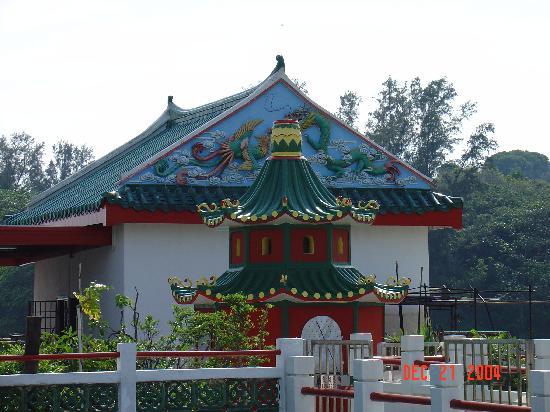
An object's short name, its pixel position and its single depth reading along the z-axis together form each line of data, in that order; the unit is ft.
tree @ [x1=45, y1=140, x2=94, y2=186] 339.77
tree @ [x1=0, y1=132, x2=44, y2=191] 324.19
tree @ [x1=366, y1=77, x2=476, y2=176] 260.89
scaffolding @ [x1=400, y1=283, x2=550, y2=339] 100.94
